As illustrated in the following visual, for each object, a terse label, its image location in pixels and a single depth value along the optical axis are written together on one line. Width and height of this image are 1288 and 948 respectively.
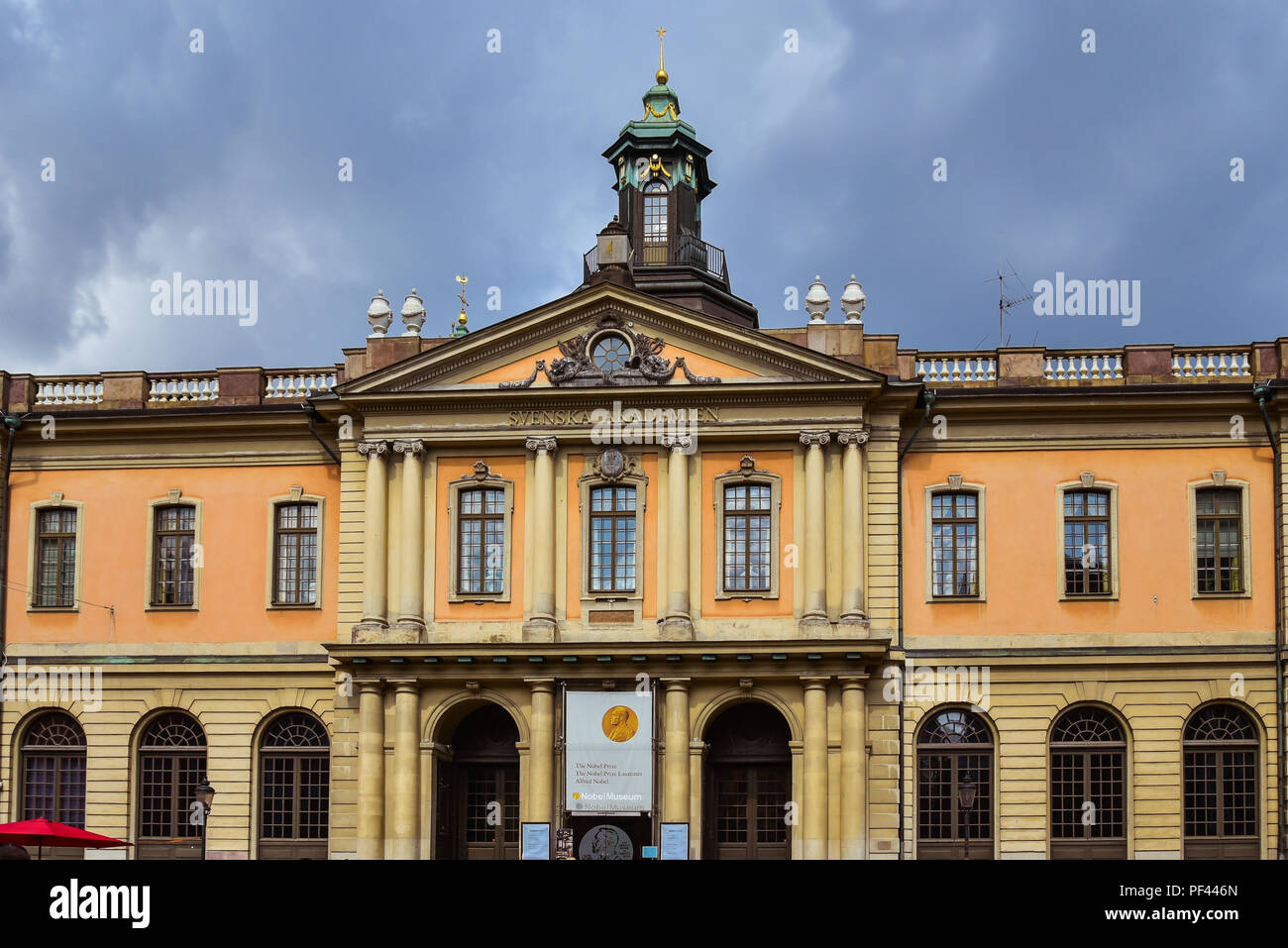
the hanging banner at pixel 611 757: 36.25
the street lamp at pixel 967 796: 34.69
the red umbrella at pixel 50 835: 28.39
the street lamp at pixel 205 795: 36.81
